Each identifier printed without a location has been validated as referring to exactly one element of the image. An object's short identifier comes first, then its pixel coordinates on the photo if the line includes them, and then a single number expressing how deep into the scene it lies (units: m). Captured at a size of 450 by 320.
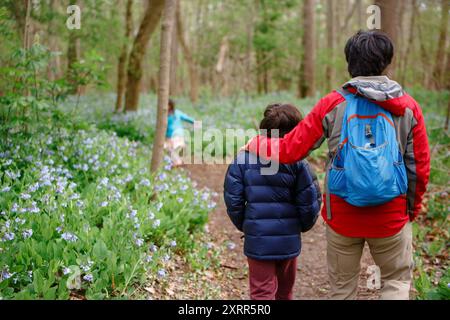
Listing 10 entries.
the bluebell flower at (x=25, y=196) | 3.50
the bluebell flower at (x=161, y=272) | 3.30
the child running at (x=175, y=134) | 7.81
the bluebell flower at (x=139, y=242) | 3.40
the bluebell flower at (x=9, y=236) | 3.07
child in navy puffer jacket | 2.79
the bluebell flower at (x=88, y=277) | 2.93
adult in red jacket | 2.28
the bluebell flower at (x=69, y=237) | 3.20
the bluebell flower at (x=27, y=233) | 3.19
